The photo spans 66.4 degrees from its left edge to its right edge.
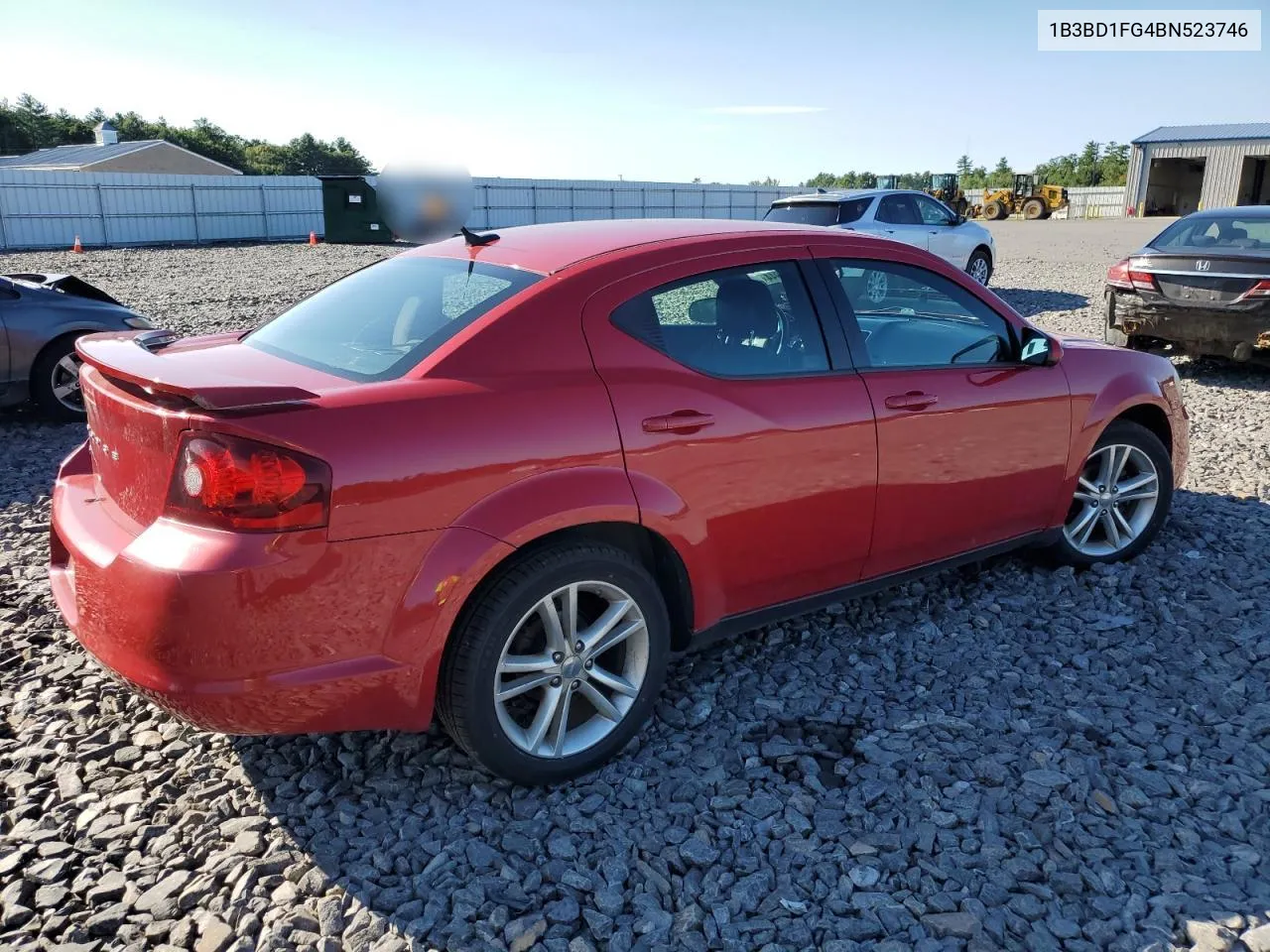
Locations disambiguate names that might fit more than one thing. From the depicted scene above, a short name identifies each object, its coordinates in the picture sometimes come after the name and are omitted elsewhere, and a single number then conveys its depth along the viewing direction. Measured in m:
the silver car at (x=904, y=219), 13.19
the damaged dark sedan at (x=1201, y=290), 8.41
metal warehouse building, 47.59
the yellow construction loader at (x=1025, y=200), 50.66
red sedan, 2.48
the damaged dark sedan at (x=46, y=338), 6.96
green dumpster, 26.92
